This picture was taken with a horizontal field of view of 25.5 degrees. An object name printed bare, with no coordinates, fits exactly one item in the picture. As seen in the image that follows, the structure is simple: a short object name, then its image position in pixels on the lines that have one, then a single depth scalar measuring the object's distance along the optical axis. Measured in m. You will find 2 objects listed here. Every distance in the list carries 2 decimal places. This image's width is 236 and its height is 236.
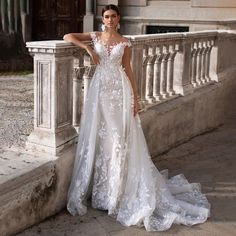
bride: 4.69
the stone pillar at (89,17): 12.12
